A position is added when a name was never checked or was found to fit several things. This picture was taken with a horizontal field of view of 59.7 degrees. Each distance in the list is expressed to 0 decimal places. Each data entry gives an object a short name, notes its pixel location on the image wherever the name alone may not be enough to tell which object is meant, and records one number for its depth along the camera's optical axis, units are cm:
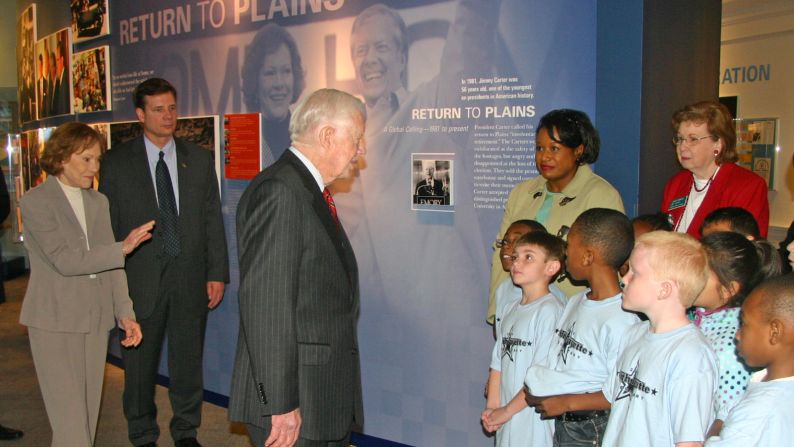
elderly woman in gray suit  324
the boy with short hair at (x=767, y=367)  174
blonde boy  195
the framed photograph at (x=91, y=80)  602
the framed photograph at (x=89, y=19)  594
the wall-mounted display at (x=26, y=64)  755
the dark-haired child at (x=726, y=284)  222
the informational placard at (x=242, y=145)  479
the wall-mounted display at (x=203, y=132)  507
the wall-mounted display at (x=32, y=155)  730
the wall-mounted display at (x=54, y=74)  657
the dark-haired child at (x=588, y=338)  242
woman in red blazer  301
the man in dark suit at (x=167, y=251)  408
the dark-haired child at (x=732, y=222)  260
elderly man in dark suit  219
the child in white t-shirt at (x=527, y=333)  274
